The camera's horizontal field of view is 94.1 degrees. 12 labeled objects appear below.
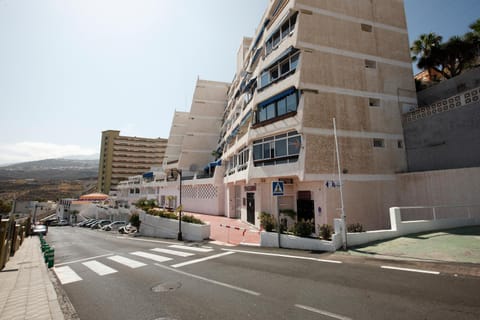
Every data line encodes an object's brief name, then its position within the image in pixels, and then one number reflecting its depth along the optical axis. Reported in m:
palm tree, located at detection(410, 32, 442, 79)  24.83
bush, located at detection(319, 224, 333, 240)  11.25
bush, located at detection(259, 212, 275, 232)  13.63
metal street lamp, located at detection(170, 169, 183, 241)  18.89
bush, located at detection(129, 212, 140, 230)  31.54
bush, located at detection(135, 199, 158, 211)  31.42
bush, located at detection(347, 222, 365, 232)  11.64
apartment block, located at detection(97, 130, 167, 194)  100.00
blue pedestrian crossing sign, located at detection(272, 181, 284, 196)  12.30
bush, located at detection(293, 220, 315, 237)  11.92
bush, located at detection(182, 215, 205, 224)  19.15
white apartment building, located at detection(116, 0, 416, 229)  16.38
